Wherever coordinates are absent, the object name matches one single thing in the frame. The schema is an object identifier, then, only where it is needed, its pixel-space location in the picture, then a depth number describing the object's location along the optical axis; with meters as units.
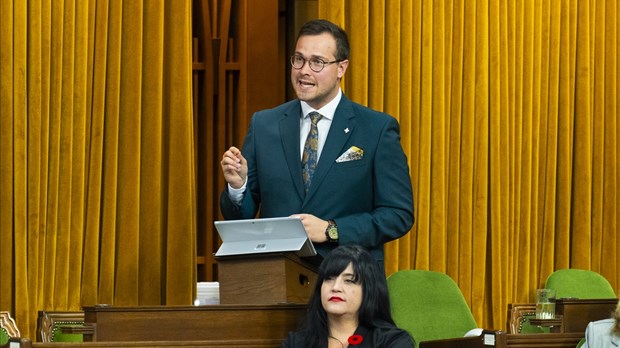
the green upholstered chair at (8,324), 10.35
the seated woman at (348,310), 6.97
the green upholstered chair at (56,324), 10.25
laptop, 7.30
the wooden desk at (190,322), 7.29
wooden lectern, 7.37
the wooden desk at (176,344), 6.30
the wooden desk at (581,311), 8.58
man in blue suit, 8.16
